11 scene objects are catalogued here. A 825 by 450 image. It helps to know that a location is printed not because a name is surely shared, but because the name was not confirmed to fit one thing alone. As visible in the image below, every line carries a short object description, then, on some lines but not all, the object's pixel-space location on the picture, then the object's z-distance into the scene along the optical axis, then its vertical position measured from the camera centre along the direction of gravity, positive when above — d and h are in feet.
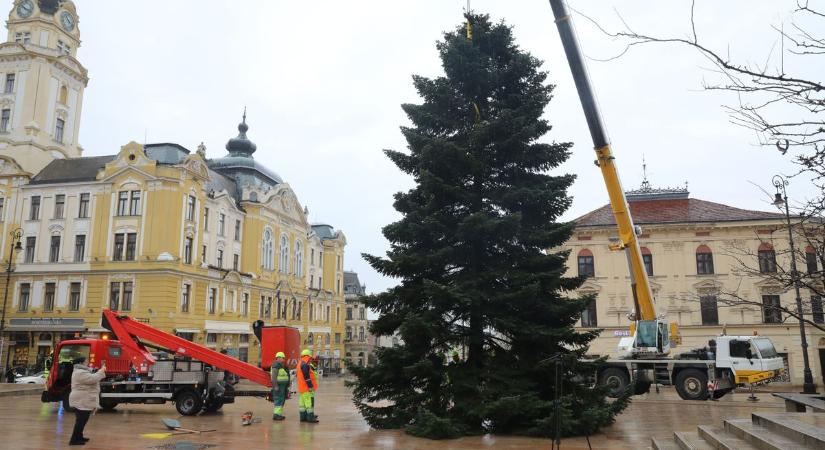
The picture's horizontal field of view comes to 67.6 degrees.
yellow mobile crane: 54.70 -2.05
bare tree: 16.48 +6.65
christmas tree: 41.16 +4.93
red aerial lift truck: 55.26 -3.20
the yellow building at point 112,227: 128.57 +23.57
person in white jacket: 36.19 -3.59
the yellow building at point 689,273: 116.67 +12.12
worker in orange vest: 48.83 -4.30
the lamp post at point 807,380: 82.53 -6.09
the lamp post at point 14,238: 128.07 +20.01
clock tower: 149.18 +61.00
